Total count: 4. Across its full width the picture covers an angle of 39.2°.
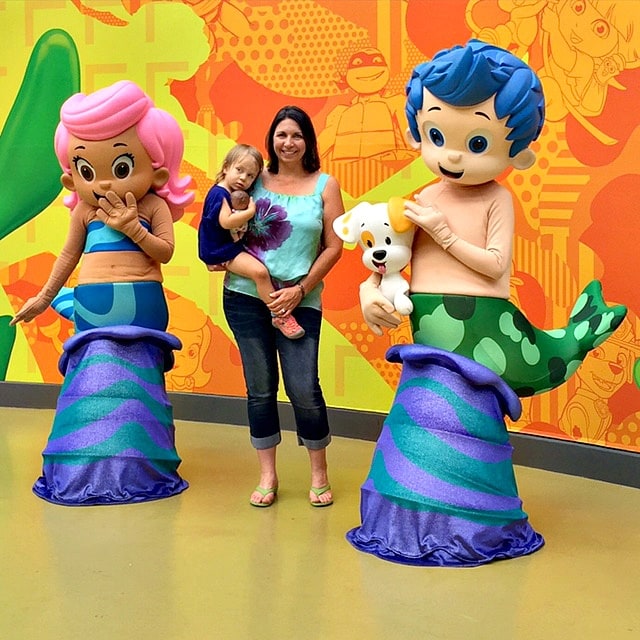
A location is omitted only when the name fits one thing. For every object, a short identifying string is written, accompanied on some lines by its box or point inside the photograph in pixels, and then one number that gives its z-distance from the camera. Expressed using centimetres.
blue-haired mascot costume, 262
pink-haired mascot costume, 324
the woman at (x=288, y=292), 310
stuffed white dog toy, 277
